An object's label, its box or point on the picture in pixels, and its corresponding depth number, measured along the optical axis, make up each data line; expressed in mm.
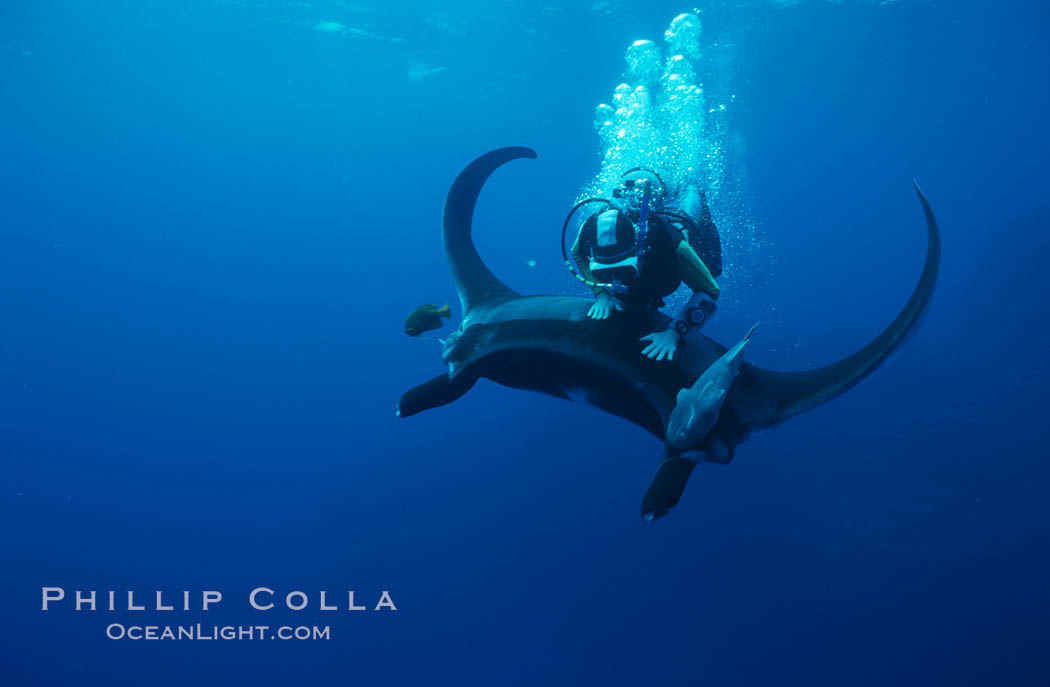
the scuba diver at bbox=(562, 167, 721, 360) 3494
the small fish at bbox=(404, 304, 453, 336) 4621
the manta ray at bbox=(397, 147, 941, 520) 3266
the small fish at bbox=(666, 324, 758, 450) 2988
